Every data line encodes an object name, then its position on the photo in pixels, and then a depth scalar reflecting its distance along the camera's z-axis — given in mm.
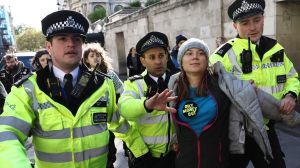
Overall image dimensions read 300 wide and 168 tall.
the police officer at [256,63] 2693
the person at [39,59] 5820
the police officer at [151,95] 2639
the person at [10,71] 7043
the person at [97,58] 4410
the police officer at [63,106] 1888
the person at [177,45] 6777
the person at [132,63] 9562
